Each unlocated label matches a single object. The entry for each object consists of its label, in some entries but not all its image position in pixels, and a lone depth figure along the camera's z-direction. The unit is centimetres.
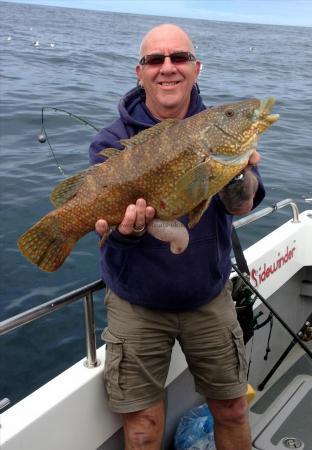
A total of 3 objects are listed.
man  278
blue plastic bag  335
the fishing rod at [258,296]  359
